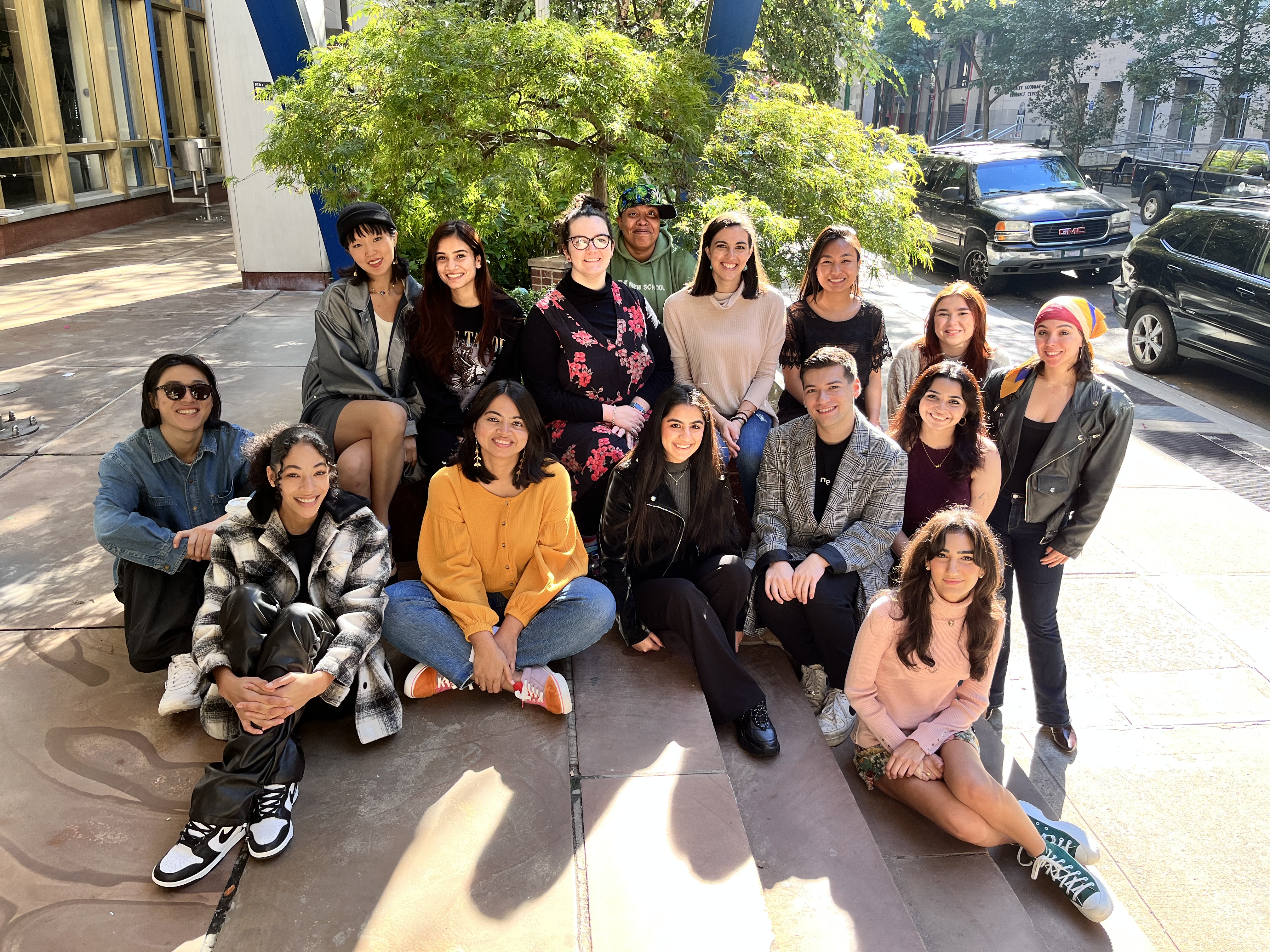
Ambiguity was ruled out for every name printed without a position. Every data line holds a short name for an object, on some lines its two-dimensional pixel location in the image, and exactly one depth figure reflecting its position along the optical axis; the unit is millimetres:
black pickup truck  17141
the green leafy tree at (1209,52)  23016
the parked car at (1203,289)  8312
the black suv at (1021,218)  12547
